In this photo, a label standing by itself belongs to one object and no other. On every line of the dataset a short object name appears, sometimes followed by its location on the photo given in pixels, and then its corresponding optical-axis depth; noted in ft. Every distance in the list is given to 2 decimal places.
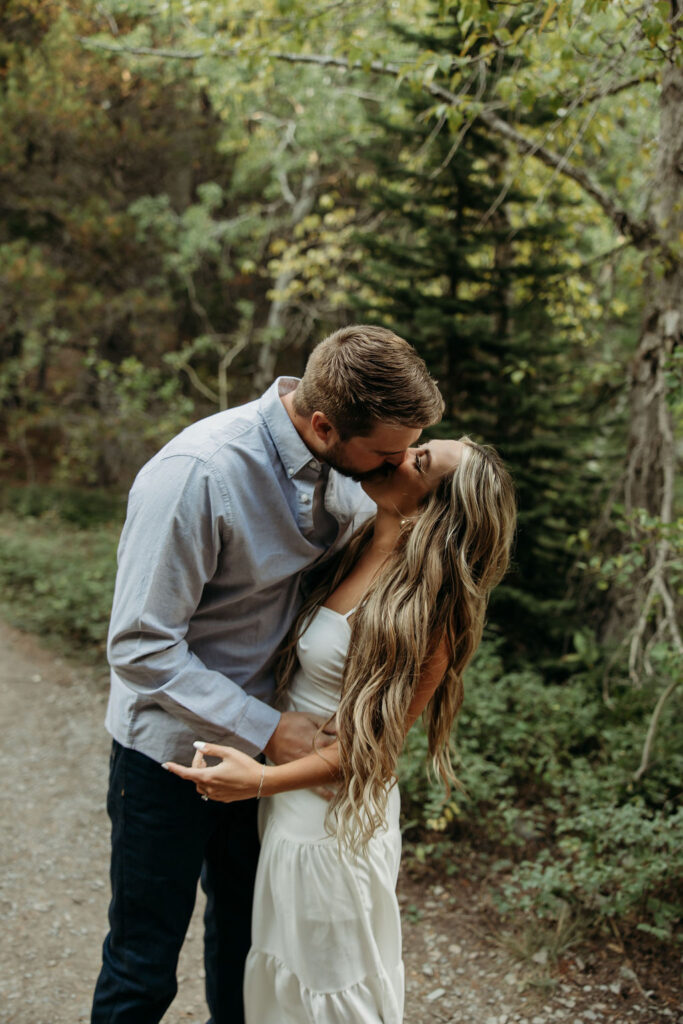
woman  5.91
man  5.53
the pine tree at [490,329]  16.49
